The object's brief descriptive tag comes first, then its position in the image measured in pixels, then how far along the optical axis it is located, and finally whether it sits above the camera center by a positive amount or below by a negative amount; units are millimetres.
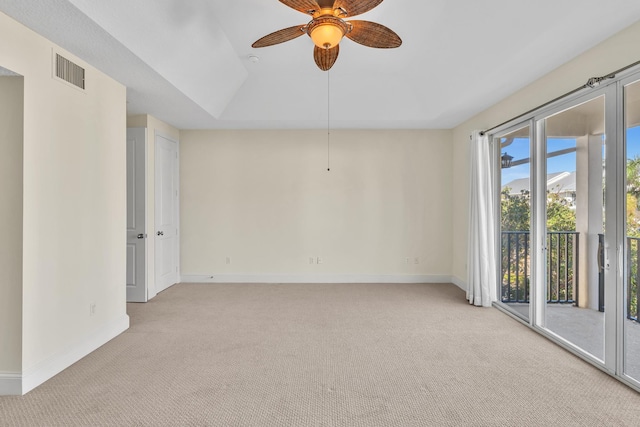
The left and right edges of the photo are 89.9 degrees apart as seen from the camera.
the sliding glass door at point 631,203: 2420 +63
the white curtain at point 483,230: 4336 -247
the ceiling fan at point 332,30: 2071 +1311
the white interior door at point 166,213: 4953 +15
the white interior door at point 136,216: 4582 -27
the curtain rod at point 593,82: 2390 +1062
